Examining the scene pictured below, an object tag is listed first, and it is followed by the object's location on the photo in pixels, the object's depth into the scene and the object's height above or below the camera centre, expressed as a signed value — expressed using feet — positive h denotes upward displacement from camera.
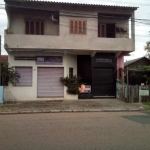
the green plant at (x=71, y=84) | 42.27 -1.07
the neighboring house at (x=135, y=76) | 45.43 +1.07
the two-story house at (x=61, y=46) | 40.39 +8.56
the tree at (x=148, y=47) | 76.31 +15.45
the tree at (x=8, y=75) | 40.07 +1.26
